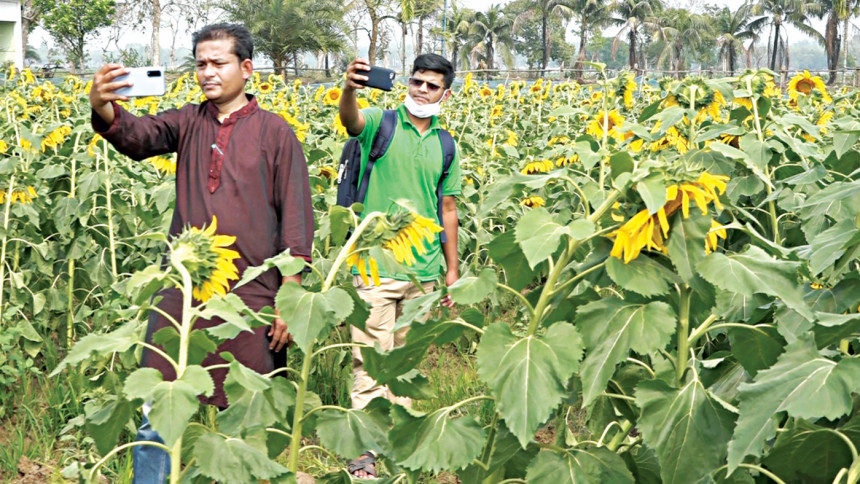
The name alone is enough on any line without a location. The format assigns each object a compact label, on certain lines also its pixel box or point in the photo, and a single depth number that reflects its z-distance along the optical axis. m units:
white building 31.08
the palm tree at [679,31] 68.06
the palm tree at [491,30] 67.75
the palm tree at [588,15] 68.06
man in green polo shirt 3.81
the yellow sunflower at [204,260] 2.00
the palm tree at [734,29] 67.31
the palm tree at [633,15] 68.44
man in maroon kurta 2.95
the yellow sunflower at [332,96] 6.80
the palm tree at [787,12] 64.32
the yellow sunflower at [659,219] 1.84
